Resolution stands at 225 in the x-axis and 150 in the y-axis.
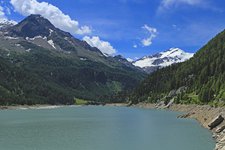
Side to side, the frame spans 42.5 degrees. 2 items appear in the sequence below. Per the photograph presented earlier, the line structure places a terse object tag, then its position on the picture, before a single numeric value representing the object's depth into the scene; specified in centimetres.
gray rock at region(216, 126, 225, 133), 6053
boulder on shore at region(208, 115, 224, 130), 6596
